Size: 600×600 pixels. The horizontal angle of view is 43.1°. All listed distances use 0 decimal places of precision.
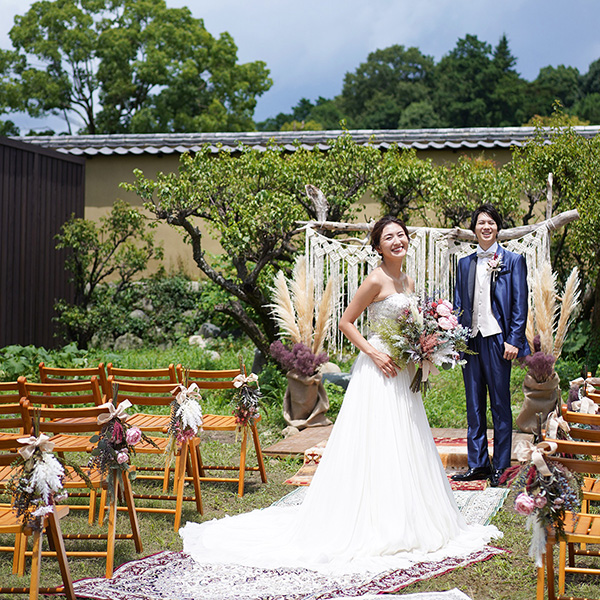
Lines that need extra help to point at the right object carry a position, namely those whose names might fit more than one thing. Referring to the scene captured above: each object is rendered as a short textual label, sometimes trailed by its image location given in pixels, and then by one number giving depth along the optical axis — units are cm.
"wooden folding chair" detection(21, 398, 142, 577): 373
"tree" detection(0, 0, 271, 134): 2161
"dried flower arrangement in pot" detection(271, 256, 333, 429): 746
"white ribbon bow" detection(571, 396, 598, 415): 432
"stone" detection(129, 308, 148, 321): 1245
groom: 551
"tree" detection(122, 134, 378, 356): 848
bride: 396
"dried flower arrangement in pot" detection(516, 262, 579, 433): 668
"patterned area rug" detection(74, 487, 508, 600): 344
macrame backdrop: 753
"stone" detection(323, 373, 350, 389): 869
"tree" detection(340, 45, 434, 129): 3791
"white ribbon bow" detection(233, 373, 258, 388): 543
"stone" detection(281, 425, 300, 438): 734
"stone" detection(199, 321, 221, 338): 1229
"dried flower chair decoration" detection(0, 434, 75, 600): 314
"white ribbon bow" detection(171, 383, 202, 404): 464
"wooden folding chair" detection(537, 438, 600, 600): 296
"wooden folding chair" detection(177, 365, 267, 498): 534
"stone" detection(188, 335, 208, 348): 1209
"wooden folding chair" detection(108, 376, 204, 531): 459
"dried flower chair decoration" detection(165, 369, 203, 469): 458
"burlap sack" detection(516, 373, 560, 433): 669
